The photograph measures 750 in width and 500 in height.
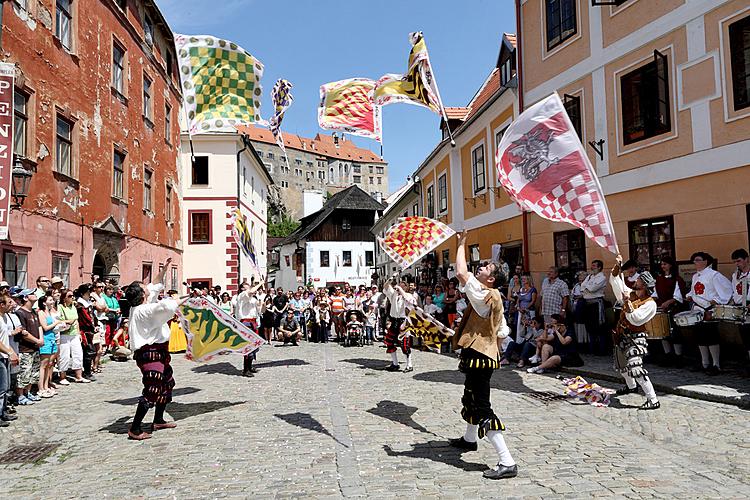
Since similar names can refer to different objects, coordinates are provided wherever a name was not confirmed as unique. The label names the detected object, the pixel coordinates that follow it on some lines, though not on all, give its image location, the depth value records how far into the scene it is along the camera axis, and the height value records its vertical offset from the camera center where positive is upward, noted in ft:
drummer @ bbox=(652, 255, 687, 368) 31.60 -1.06
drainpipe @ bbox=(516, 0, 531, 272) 51.01 +17.31
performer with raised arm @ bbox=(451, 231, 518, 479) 17.25 -1.87
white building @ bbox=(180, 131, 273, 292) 103.35 +15.13
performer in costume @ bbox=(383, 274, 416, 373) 37.14 -2.78
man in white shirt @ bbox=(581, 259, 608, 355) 38.14 -1.37
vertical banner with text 29.35 +8.27
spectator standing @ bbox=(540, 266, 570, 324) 39.51 -1.03
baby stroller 60.10 -4.62
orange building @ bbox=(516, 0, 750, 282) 31.94 +10.61
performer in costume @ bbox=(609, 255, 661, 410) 24.29 -2.36
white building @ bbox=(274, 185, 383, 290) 161.99 +11.74
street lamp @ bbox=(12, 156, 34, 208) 36.39 +6.75
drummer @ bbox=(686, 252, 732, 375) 28.84 -1.00
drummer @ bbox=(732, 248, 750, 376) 27.25 -0.30
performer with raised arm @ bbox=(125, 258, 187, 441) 22.52 -2.17
